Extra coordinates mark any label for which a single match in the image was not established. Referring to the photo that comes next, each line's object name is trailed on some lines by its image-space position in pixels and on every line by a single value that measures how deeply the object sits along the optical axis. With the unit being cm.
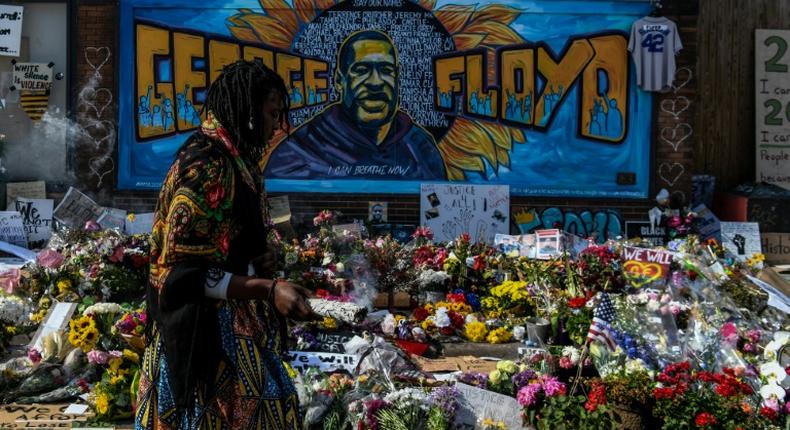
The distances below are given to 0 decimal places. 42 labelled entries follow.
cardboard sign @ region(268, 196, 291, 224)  1062
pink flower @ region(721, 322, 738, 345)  616
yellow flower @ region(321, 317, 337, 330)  706
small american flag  596
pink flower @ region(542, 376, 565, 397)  528
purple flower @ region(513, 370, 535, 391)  554
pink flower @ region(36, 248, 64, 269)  824
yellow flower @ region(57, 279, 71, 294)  794
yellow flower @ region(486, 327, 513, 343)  729
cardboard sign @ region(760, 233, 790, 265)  1108
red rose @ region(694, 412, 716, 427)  493
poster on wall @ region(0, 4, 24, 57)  1119
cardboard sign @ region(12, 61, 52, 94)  1122
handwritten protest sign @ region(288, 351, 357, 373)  631
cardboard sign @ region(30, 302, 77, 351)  664
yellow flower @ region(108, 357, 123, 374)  591
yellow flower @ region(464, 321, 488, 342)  733
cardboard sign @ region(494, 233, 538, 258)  977
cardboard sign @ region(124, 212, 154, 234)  1091
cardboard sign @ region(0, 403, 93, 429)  565
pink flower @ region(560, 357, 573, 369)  562
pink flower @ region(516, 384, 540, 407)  528
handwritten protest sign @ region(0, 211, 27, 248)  1078
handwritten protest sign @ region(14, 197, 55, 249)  1103
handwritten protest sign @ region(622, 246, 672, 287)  816
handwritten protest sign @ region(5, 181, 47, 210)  1121
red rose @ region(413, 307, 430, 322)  758
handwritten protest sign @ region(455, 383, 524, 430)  548
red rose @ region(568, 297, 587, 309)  722
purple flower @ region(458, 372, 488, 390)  571
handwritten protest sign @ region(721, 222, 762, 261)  1086
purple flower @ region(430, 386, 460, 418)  538
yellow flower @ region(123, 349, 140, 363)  600
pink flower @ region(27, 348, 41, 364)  636
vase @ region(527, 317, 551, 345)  705
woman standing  287
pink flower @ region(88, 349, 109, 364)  604
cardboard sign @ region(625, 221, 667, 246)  1117
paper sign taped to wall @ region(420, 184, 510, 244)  1120
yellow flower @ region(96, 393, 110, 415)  569
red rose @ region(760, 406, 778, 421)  521
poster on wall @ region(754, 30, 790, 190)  1223
